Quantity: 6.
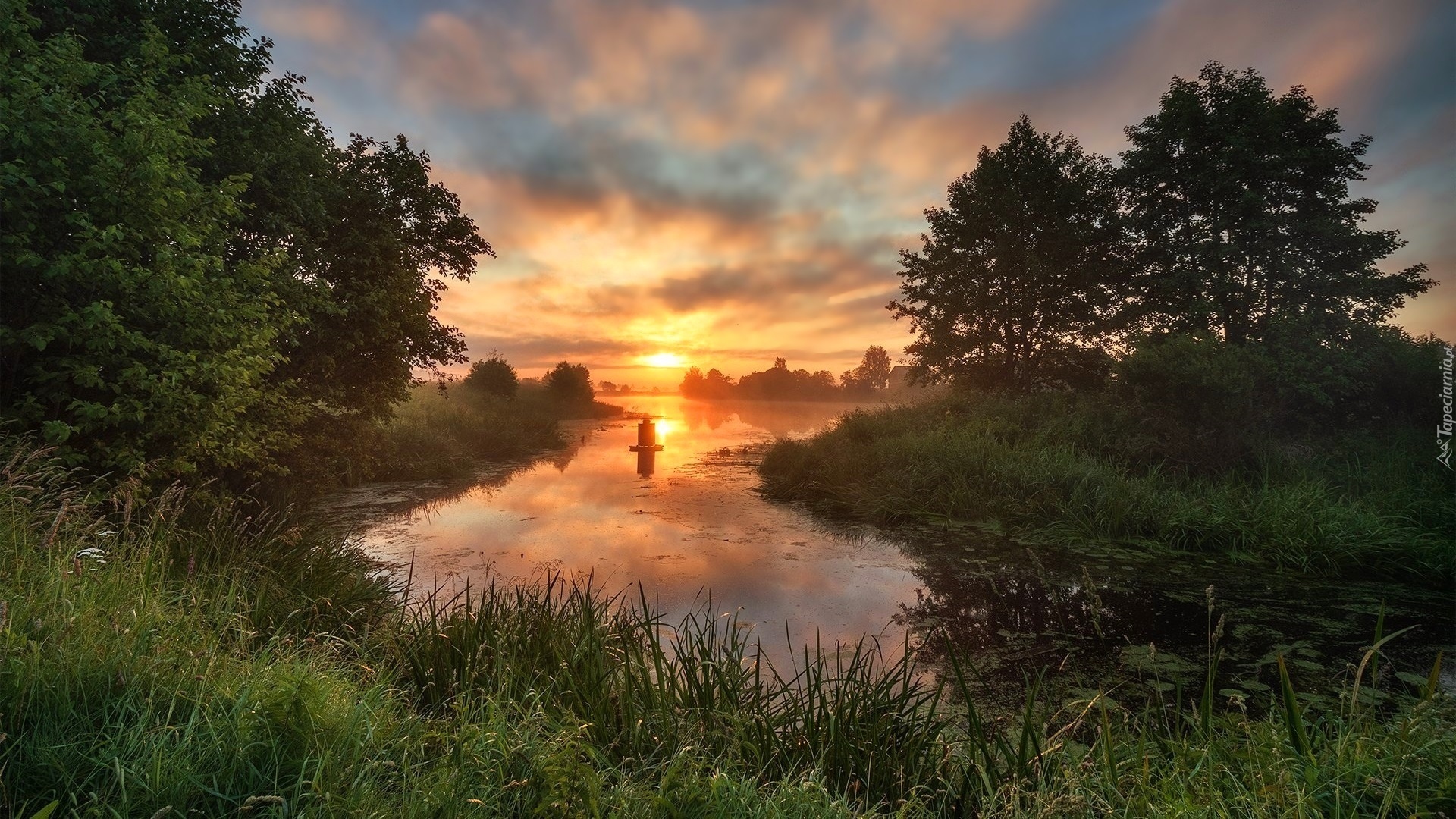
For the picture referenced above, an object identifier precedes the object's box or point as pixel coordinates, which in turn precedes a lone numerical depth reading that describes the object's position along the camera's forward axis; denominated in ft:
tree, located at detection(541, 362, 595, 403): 127.65
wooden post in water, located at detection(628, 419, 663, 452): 68.95
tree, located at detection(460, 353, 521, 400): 99.81
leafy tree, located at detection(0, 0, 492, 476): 15.46
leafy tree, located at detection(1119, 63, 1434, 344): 45.85
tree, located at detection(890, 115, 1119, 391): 59.93
